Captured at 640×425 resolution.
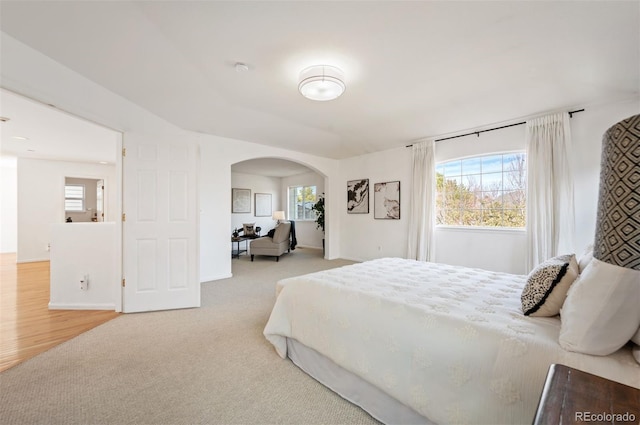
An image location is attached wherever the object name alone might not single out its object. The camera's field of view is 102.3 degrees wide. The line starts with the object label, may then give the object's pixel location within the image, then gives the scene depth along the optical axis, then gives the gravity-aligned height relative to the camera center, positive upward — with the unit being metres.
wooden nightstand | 0.59 -0.47
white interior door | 3.11 -0.16
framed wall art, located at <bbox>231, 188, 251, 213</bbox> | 8.25 +0.37
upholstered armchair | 6.13 -0.77
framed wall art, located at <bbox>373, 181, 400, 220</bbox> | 5.42 +0.25
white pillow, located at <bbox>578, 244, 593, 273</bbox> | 1.45 -0.28
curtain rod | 3.44 +1.33
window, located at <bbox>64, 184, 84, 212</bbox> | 7.73 +0.42
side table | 6.66 -1.15
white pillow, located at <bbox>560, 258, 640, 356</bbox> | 0.93 -0.38
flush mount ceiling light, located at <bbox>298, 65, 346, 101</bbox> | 2.47 +1.27
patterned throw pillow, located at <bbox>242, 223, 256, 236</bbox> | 7.63 -0.54
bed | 1.07 -0.66
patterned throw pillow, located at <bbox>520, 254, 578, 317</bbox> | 1.34 -0.41
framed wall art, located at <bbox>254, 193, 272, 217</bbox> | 8.85 +0.23
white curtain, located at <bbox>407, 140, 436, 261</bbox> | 4.73 +0.16
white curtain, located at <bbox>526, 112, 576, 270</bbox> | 3.40 +0.30
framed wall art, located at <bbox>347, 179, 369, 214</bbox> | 6.02 +0.37
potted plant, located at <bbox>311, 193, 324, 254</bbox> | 7.20 +0.07
